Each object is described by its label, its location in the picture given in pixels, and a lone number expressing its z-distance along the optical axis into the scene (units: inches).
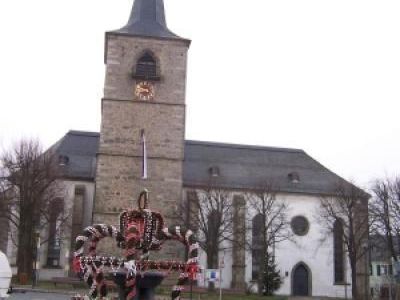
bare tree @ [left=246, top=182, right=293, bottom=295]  1753.2
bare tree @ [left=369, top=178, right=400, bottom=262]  1630.2
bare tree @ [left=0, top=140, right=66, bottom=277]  1659.7
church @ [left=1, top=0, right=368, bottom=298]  1663.4
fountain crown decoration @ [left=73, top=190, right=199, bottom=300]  654.5
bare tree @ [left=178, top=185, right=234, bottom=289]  1691.7
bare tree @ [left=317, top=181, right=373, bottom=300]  1721.2
